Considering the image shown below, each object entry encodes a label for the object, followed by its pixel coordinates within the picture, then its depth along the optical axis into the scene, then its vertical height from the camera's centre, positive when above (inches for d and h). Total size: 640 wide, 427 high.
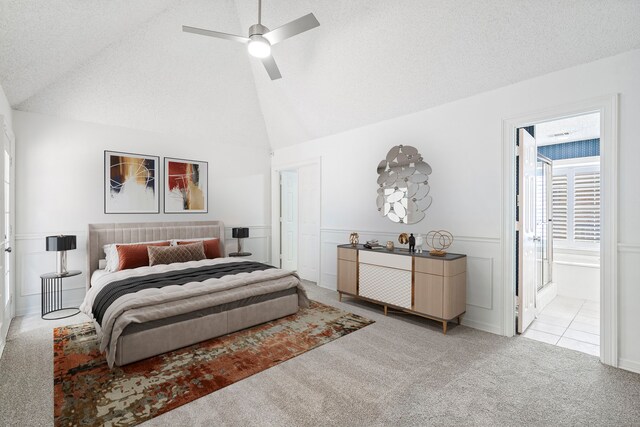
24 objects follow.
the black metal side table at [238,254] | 219.0 -30.0
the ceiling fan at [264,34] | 108.1 +65.7
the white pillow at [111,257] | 159.3 -24.1
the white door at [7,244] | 111.9 -13.8
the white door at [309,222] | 226.5 -7.7
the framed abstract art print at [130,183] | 179.6 +17.6
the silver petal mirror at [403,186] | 159.9 +14.4
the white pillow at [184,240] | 182.1 -17.7
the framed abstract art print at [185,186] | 200.4 +17.7
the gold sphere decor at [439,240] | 148.3 -13.8
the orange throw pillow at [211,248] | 192.7 -22.9
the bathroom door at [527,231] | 134.2 -8.7
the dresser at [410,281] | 132.5 -33.1
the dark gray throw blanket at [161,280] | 118.9 -29.7
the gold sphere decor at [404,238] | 157.6 -13.5
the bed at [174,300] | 105.4 -35.1
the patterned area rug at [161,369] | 81.5 -52.1
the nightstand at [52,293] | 151.1 -42.5
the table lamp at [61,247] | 147.6 -16.9
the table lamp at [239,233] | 219.9 -15.1
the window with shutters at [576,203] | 191.3 +5.8
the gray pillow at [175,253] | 166.2 -23.2
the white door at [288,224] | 255.0 -10.1
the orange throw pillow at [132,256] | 159.2 -23.4
